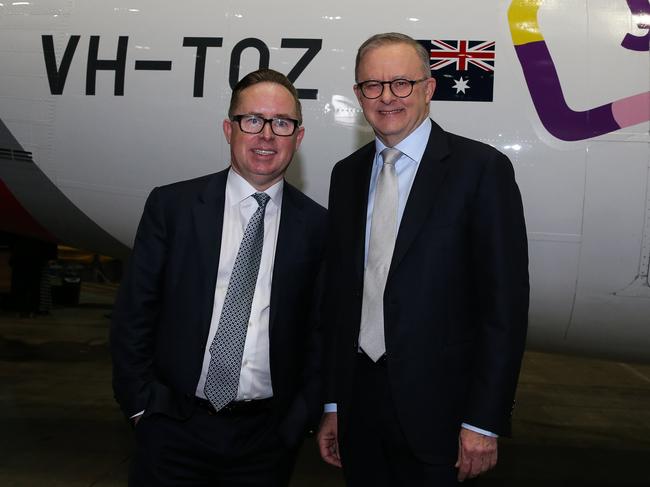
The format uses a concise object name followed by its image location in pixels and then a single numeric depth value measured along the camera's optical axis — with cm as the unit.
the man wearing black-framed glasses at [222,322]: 203
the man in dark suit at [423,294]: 192
